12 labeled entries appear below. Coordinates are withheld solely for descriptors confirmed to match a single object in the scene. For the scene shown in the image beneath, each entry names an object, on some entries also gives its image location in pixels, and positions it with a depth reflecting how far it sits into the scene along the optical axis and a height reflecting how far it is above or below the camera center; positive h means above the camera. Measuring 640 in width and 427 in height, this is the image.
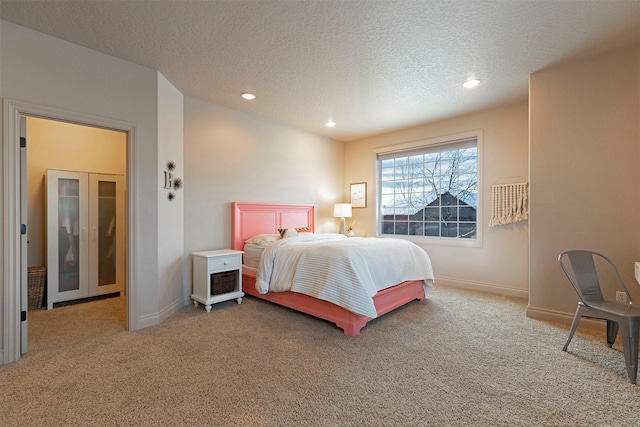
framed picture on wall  5.67 +0.36
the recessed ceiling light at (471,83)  3.27 +1.51
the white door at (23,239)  2.31 -0.22
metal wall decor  3.23 +0.37
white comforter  2.68 -0.60
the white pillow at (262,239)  3.92 -0.37
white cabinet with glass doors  3.52 -0.29
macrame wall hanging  3.85 +0.13
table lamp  5.45 +0.05
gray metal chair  1.96 -0.73
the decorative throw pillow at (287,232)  4.16 -0.30
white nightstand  3.37 -0.80
